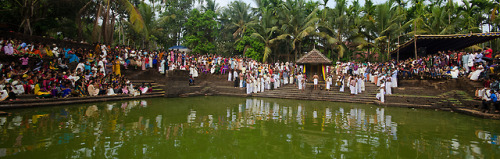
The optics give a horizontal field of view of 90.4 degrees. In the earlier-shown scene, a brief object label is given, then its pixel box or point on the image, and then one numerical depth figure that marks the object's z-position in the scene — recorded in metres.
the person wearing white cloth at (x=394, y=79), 13.98
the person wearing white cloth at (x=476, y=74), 10.69
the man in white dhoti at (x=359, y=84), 14.72
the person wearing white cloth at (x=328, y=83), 15.42
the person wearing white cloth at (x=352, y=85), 14.25
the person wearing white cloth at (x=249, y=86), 15.98
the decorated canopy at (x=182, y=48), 29.64
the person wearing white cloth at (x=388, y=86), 13.14
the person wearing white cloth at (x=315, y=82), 15.88
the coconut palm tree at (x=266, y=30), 25.39
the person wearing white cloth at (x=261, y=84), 16.88
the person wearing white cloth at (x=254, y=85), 16.45
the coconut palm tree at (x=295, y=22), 24.66
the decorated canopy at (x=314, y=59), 17.41
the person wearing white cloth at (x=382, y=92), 12.14
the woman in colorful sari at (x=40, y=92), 9.23
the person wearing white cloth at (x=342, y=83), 15.00
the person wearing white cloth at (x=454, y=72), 11.85
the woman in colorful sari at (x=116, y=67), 14.14
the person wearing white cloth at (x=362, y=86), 14.98
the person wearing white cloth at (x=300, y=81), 16.64
